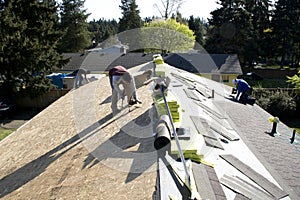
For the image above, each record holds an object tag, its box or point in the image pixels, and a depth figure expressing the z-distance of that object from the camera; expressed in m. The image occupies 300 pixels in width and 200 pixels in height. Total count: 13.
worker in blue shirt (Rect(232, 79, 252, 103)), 9.14
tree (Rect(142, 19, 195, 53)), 28.75
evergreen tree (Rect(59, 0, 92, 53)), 36.78
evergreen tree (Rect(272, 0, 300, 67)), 32.97
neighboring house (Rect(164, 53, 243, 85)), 24.42
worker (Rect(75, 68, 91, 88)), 15.20
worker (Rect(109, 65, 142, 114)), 6.12
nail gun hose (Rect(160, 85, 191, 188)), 2.82
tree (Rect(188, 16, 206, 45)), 53.00
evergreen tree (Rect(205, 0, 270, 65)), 32.22
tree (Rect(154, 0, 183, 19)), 27.02
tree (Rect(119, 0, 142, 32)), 49.53
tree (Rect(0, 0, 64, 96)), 14.47
